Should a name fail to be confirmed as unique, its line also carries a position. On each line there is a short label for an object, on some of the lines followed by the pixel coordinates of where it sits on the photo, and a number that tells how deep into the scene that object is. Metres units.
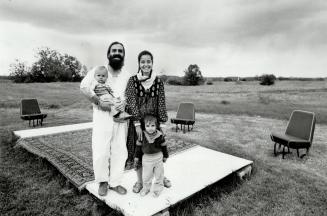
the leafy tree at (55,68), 49.49
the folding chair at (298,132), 6.45
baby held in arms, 3.63
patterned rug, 5.07
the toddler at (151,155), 3.71
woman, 3.74
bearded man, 3.73
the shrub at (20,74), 47.97
